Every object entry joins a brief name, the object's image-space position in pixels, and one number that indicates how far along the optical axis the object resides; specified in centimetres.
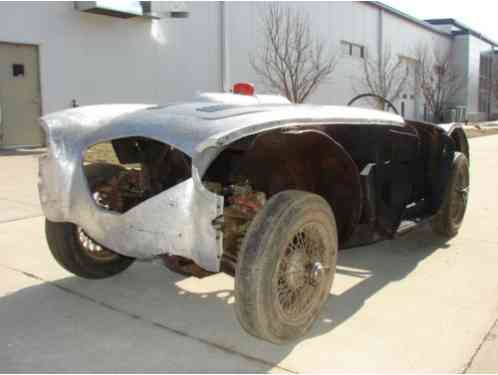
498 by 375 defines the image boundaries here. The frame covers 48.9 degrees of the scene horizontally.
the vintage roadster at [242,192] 258
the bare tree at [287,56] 1998
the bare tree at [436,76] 3045
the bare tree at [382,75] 2775
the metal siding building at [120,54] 1270
